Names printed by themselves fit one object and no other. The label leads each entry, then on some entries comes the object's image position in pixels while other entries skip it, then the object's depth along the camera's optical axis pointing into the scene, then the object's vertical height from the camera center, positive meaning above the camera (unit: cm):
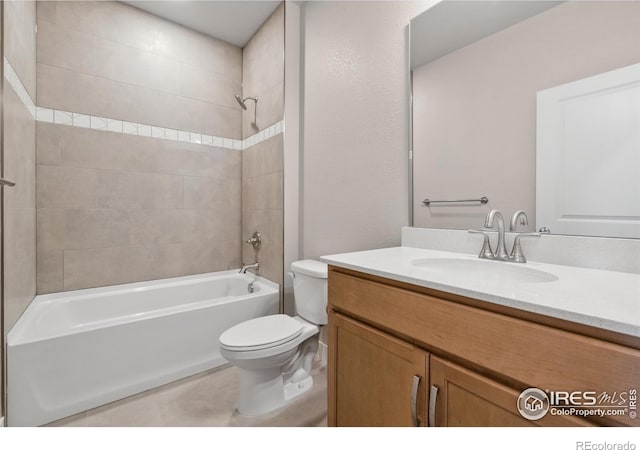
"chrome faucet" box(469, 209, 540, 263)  107 -7
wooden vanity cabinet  55 -33
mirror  92 +47
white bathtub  134 -66
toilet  140 -64
